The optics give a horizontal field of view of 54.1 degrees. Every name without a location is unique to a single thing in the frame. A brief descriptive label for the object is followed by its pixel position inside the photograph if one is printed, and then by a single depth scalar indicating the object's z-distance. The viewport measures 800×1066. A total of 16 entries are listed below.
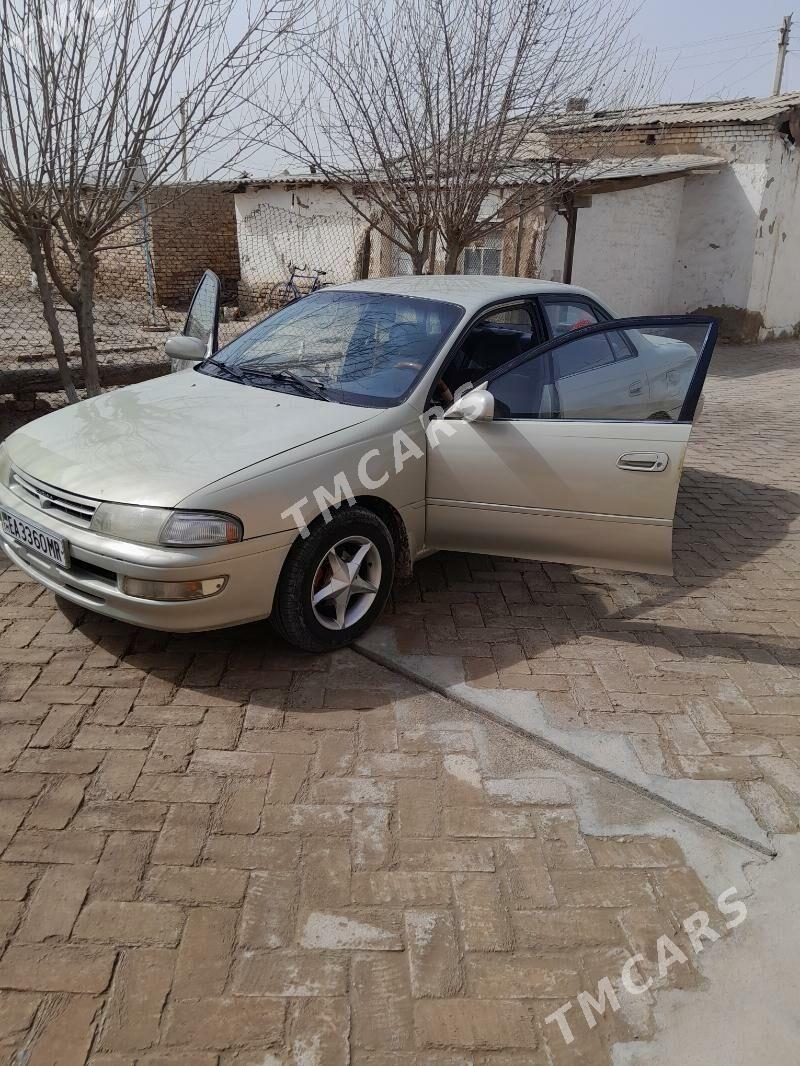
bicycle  15.31
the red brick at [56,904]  2.21
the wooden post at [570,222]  11.23
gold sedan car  3.12
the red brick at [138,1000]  1.94
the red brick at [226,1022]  1.95
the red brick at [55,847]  2.46
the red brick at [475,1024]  1.98
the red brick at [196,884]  2.34
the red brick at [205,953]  2.07
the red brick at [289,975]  2.08
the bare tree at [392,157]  7.45
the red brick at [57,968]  2.06
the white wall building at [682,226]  13.84
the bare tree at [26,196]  5.20
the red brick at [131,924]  2.20
